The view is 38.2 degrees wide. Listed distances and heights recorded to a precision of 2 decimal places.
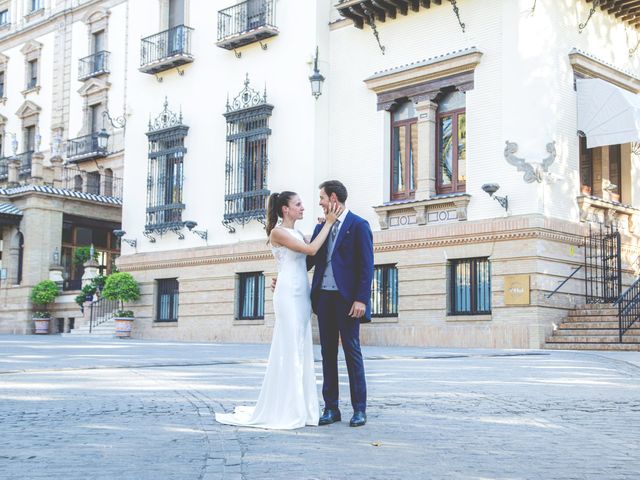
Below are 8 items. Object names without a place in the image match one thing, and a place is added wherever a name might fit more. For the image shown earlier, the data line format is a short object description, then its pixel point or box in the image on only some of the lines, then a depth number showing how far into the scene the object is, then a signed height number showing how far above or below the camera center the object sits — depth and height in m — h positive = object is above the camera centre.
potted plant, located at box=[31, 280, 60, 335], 34.69 +0.64
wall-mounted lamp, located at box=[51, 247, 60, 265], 36.14 +2.27
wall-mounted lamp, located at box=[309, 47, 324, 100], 25.02 +6.35
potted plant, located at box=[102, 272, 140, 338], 29.91 +0.71
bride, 7.36 -0.18
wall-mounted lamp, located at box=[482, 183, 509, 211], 21.19 +2.91
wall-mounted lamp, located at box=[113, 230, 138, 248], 31.09 +2.56
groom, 7.48 +0.22
